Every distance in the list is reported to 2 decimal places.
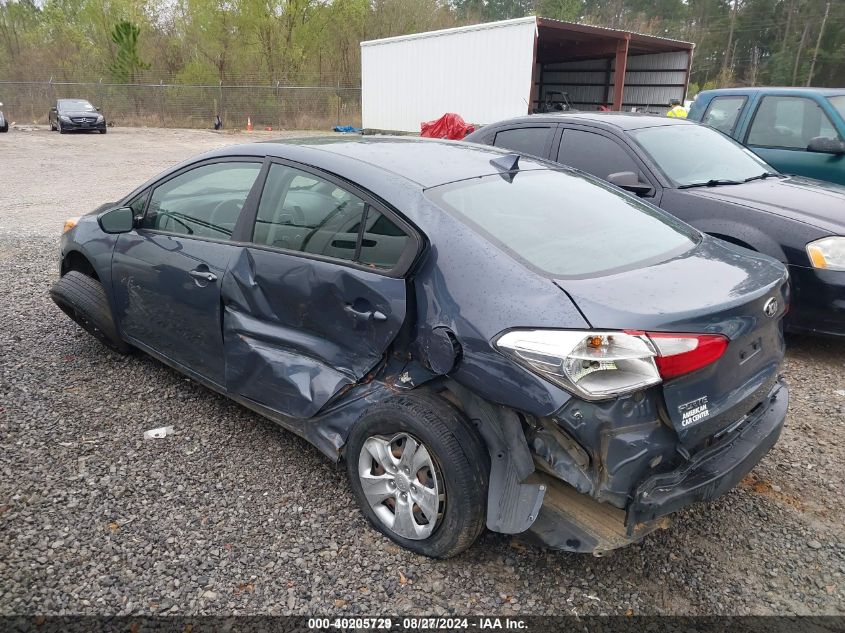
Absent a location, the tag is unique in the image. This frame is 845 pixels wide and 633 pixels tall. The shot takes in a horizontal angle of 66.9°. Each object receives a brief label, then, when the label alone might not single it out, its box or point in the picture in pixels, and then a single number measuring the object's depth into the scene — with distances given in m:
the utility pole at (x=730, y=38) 45.93
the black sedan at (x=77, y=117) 26.47
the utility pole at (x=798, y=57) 41.72
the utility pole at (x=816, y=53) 40.25
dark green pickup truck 6.31
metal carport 15.17
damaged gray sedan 2.15
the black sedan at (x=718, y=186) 4.29
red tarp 16.31
